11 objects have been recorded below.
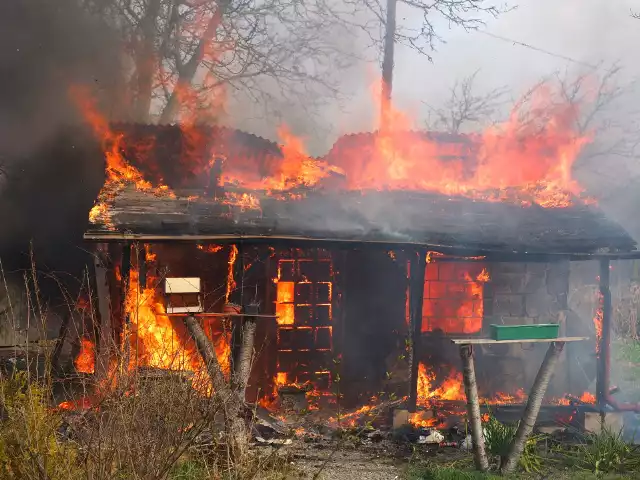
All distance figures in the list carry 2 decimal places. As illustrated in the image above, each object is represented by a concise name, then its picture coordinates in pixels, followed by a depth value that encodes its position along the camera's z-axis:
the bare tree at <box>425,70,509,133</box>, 34.64
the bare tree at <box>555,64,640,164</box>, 29.20
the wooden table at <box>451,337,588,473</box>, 7.02
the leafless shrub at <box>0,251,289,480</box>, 4.39
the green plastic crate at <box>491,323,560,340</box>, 6.91
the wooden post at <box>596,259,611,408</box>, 9.83
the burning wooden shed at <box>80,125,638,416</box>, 9.46
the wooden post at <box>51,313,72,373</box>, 9.95
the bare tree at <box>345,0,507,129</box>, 18.00
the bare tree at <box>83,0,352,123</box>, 18.62
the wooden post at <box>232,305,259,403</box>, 6.73
